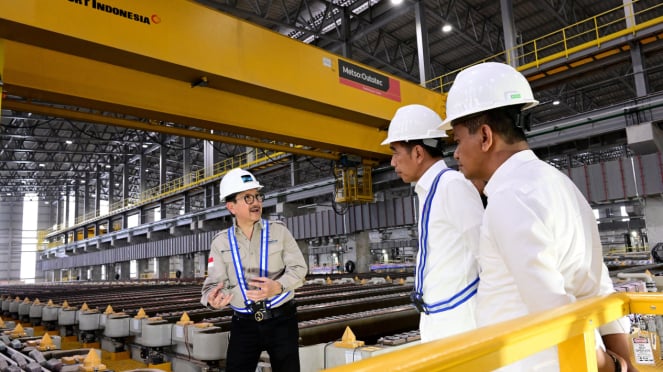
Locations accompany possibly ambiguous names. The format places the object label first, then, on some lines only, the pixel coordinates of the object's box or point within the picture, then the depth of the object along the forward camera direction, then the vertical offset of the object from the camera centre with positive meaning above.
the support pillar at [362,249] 14.92 +0.10
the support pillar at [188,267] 24.14 -0.31
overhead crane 4.94 +2.44
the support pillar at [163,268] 25.11 -0.33
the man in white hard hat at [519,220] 1.14 +0.06
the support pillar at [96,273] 32.69 -0.52
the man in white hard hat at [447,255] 1.82 -0.03
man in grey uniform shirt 2.80 -0.14
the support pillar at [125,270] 28.64 -0.37
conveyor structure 3.84 -0.76
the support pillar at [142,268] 28.41 -0.29
